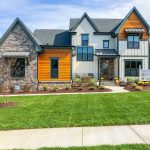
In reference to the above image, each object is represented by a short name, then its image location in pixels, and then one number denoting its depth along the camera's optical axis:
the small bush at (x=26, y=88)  22.51
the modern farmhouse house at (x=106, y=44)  30.98
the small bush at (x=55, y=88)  21.64
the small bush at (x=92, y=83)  23.63
